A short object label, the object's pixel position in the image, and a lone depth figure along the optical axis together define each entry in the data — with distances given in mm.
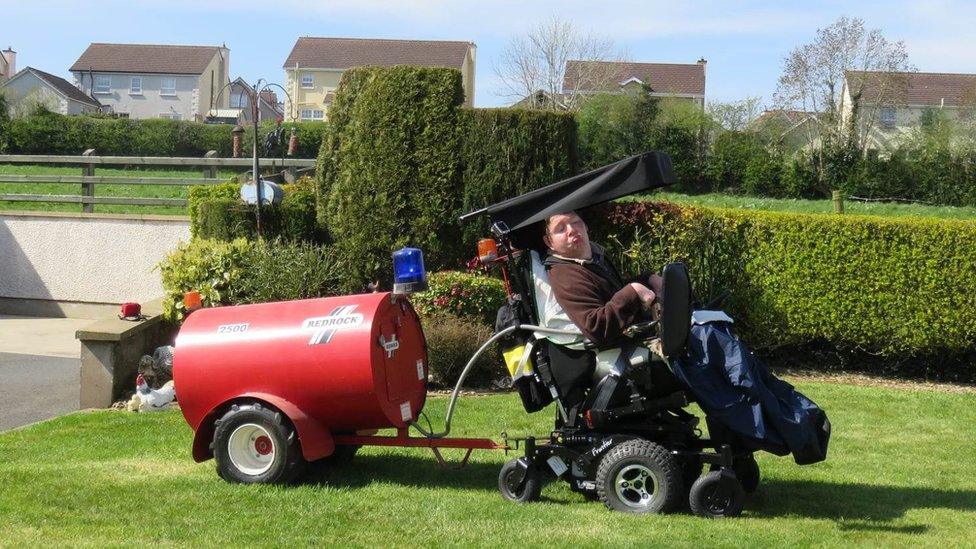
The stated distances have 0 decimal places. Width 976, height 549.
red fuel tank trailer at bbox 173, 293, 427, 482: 6223
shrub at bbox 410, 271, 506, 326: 10750
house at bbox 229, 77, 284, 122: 62328
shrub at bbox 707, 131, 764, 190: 38469
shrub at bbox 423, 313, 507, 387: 9984
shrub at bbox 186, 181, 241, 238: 14672
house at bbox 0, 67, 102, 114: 68500
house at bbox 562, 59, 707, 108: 54875
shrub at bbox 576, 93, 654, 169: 40562
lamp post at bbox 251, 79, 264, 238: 11992
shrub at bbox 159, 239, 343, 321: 10719
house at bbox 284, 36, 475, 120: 74812
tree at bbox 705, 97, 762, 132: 45506
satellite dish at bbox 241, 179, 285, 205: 12133
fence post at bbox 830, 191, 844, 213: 17436
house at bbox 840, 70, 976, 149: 44812
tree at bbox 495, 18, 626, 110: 50719
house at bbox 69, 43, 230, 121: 80125
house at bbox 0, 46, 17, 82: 81188
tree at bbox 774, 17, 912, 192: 43281
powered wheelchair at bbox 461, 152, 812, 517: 5801
